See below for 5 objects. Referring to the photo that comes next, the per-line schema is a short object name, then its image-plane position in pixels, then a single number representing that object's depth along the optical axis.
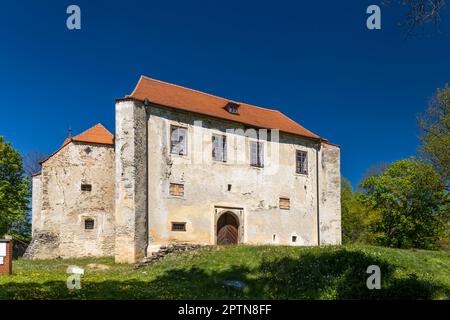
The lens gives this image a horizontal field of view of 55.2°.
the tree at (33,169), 44.58
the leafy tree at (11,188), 33.00
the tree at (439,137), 24.16
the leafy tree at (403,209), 30.48
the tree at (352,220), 44.28
